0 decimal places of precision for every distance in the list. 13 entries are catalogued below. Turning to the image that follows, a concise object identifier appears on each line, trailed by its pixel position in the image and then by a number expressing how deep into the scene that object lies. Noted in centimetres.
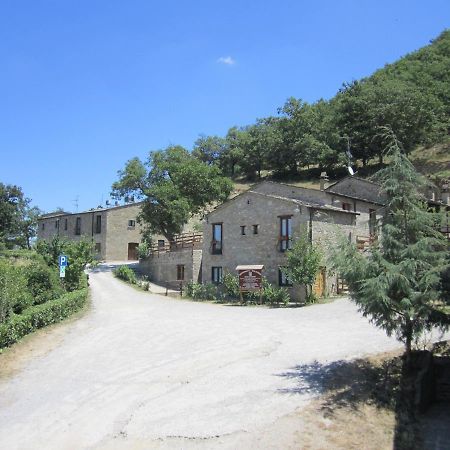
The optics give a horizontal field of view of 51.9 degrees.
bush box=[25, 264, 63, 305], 2217
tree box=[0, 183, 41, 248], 4977
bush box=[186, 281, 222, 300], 3048
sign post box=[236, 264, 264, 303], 2703
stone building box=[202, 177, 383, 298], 2814
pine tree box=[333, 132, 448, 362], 1043
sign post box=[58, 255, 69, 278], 2278
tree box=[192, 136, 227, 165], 8425
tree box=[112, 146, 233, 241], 3981
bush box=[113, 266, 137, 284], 3750
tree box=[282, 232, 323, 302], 2556
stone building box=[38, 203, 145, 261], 5094
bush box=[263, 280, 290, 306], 2677
